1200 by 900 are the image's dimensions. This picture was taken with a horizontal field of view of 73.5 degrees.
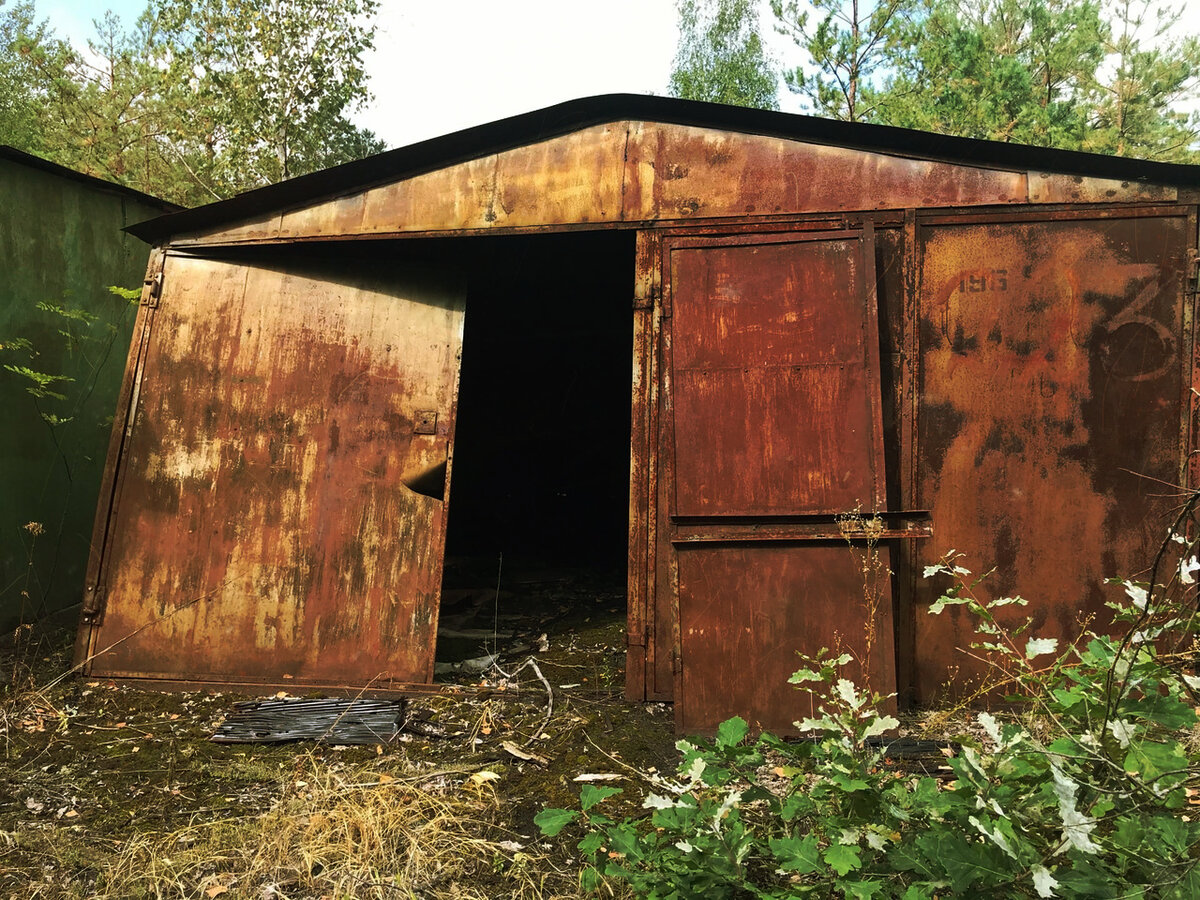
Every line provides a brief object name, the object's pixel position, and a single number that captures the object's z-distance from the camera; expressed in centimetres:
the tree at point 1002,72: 1603
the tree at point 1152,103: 1755
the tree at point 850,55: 1912
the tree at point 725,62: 2383
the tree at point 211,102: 1650
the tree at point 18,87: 2111
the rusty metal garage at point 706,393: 408
